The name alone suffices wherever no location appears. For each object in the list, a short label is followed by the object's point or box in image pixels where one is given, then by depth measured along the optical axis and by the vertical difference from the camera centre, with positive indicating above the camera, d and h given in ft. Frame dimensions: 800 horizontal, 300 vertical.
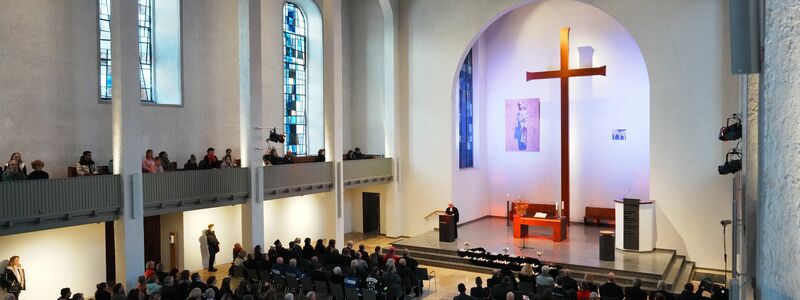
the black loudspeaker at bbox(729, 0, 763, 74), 8.68 +1.59
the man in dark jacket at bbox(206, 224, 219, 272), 53.78 -8.60
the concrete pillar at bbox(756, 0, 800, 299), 7.23 -0.12
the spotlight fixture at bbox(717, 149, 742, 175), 41.41 -1.77
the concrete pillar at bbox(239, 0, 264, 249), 52.26 +3.92
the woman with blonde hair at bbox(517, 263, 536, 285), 39.55 -8.72
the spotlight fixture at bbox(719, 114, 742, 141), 39.17 +0.63
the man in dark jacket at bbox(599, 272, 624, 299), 36.29 -9.05
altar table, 59.41 -8.11
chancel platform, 49.14 -10.05
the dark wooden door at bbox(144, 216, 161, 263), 52.85 -8.01
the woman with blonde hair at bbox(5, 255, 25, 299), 38.51 -8.27
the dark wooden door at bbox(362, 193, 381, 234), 74.69 -8.18
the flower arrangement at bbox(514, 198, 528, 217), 66.22 -7.24
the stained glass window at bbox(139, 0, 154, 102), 51.70 +8.66
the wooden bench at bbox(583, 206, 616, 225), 70.08 -8.34
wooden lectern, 60.70 -8.50
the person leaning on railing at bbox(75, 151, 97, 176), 42.37 -0.99
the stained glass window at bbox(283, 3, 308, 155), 65.51 +7.51
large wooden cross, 60.34 +5.48
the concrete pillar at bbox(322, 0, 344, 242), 59.93 +6.57
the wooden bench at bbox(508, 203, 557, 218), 73.20 -8.06
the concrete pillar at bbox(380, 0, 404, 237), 69.82 +3.98
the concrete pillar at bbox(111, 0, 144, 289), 41.93 +1.14
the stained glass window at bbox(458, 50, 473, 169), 72.45 +3.64
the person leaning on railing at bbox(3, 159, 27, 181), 37.01 -1.35
